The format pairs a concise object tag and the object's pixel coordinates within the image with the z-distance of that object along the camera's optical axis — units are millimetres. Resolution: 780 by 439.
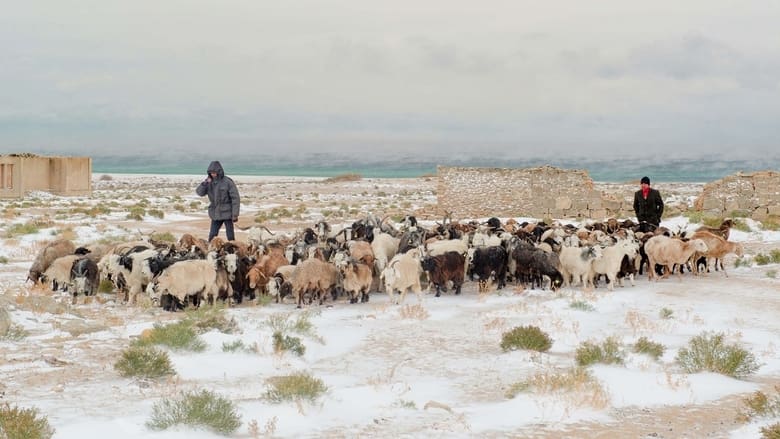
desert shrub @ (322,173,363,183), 86875
